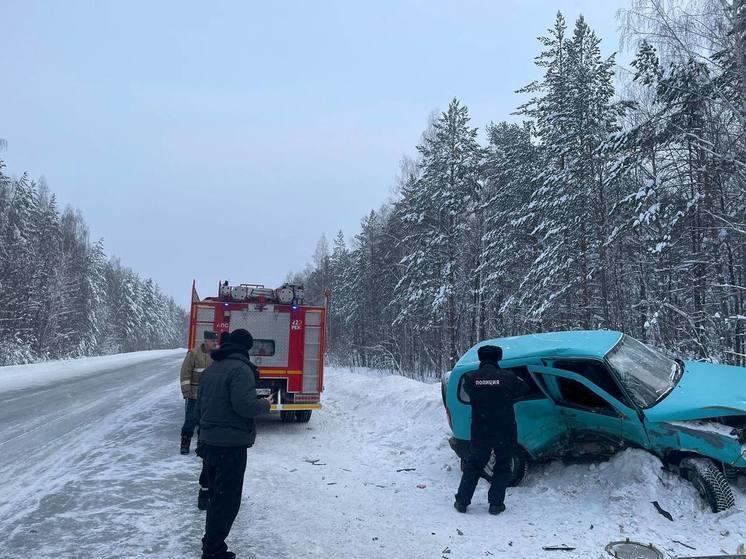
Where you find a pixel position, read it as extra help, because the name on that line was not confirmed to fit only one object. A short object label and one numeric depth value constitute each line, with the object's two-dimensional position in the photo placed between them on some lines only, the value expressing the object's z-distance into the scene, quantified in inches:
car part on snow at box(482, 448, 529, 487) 250.4
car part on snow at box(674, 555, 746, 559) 157.5
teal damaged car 199.0
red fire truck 408.2
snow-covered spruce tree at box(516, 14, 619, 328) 775.7
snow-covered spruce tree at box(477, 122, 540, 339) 1004.6
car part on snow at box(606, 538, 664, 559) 169.0
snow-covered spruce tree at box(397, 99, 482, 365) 1016.2
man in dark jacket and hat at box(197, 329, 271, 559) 164.9
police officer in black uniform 222.7
